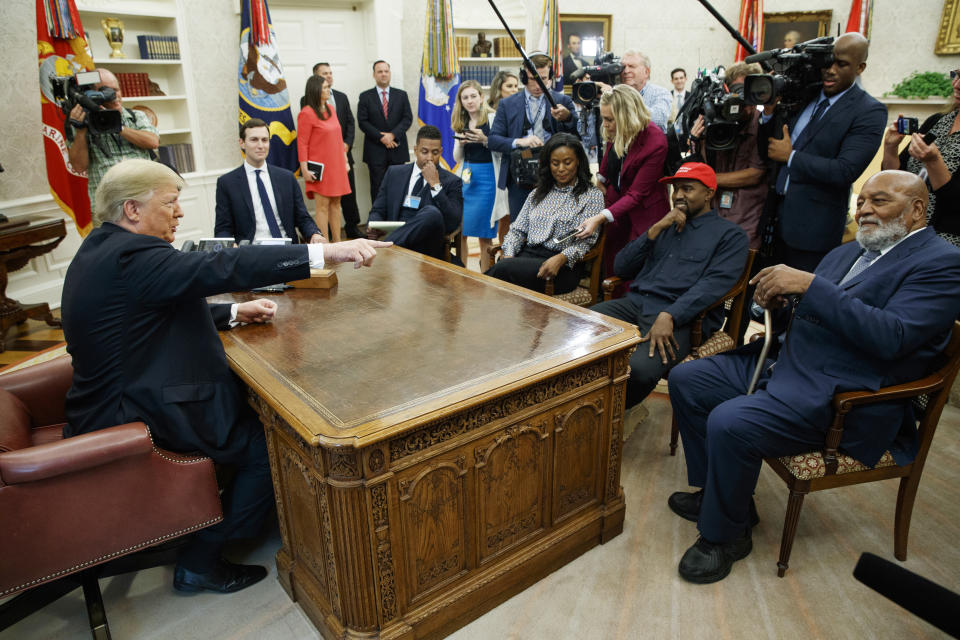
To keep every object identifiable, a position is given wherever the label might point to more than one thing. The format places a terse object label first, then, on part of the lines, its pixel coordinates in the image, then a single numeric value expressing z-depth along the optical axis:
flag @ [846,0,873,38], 8.00
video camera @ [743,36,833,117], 2.81
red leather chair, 1.58
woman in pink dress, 5.71
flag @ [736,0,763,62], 8.35
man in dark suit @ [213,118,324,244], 3.41
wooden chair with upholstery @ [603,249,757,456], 2.67
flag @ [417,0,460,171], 6.59
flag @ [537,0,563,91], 7.37
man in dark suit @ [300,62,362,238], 5.93
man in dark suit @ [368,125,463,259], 3.70
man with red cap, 2.60
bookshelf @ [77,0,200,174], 5.22
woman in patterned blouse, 3.33
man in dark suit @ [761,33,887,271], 2.77
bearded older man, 1.84
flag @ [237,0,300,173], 5.75
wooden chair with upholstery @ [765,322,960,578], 1.88
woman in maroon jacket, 3.39
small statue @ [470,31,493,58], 7.33
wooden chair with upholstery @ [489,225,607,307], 3.34
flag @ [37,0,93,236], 4.31
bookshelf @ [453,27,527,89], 7.37
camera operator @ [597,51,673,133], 4.26
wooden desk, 1.62
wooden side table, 3.93
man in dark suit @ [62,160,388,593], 1.74
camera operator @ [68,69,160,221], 3.75
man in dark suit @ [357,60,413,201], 6.43
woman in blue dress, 4.76
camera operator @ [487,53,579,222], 4.42
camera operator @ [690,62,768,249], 3.21
